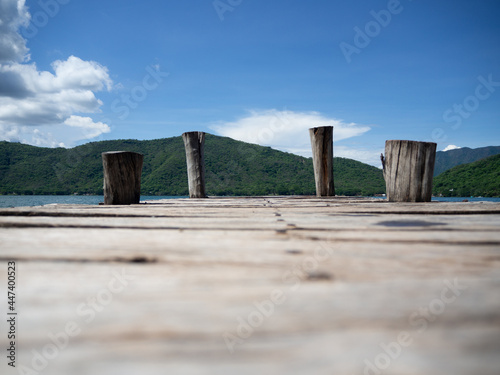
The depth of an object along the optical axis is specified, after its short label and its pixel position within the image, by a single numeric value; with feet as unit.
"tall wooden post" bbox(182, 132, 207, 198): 21.08
